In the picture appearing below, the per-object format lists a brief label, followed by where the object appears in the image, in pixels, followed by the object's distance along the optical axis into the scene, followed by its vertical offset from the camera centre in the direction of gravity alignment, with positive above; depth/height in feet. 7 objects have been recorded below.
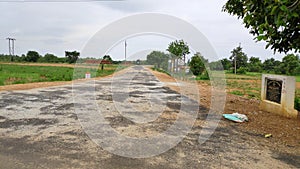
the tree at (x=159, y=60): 106.69 +6.50
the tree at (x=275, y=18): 8.79 +2.87
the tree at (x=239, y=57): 128.01 +9.17
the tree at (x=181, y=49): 80.33 +8.56
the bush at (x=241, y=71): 112.38 +0.49
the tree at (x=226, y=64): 134.80 +5.07
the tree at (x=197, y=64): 74.21 +2.63
